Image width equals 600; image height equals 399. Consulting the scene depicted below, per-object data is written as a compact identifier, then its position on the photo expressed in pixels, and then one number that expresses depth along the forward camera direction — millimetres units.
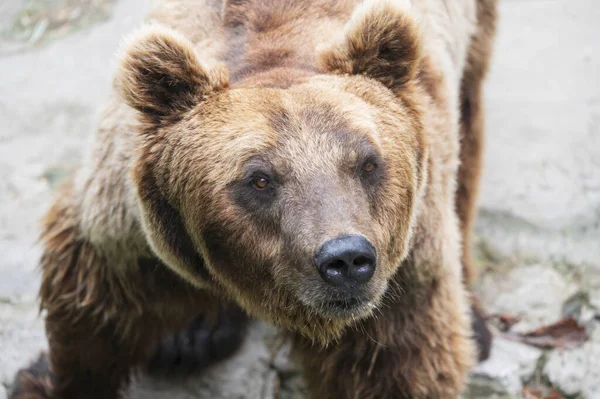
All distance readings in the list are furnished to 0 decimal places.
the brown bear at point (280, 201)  7574
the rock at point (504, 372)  11422
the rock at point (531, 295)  12547
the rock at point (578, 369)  11281
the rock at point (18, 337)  11711
